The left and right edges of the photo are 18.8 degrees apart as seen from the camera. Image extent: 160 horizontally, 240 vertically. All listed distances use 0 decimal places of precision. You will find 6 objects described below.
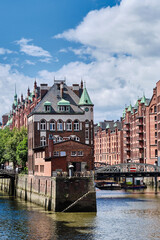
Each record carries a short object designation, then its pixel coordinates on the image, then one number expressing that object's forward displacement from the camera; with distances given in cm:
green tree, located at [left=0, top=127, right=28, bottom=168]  12975
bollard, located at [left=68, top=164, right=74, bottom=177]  6949
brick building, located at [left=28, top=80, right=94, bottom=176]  11119
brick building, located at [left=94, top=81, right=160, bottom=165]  15700
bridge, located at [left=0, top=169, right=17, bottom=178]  11298
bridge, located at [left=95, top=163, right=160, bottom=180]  11531
